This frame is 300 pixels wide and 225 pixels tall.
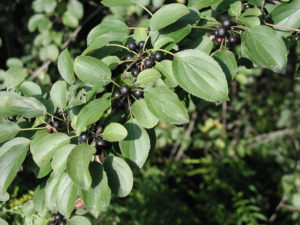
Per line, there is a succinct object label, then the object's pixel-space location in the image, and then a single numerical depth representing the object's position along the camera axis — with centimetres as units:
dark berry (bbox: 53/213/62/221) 36
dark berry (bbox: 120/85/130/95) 31
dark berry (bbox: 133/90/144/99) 32
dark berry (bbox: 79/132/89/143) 31
